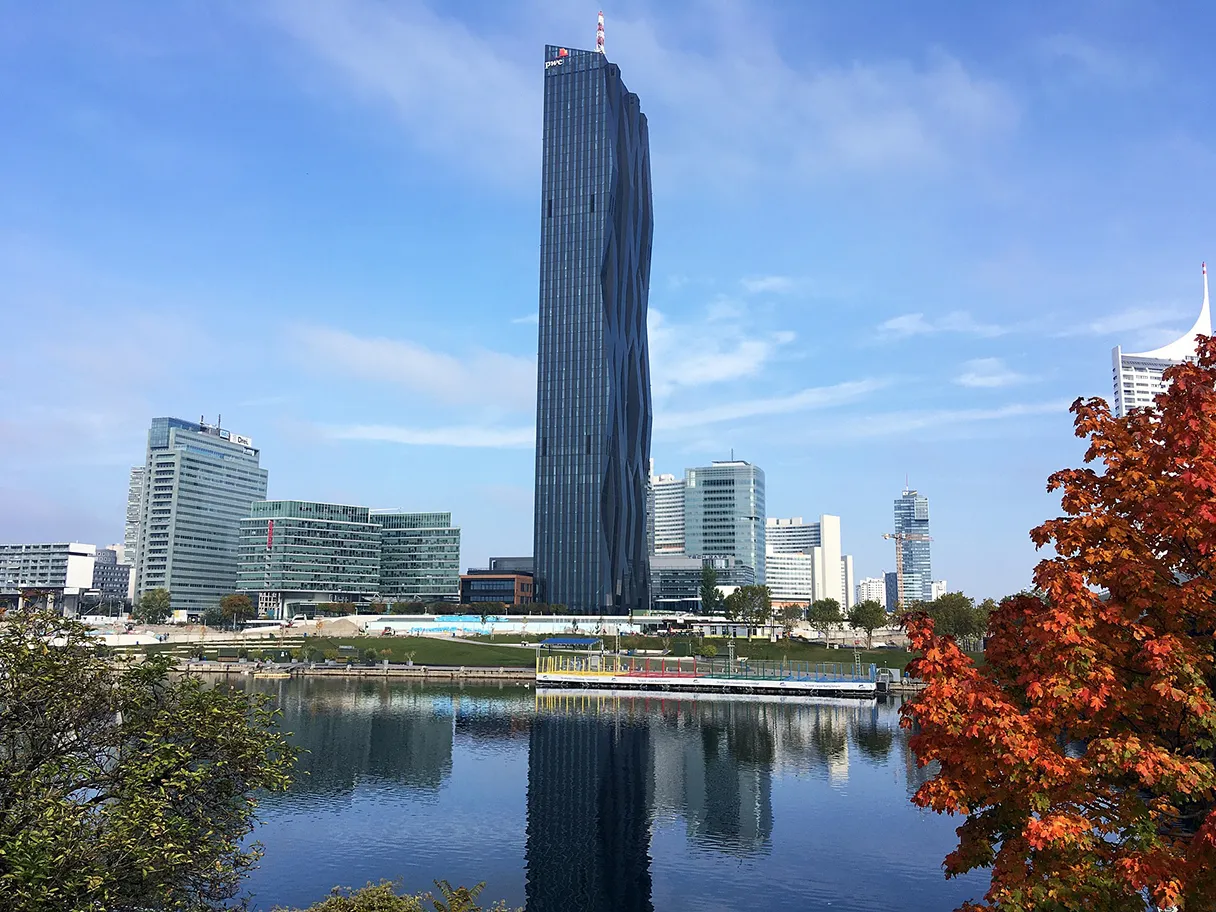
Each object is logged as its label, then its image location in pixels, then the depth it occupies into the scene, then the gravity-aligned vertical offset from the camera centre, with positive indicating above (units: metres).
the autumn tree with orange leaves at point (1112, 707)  17.62 -2.26
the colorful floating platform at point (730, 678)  177.62 -17.51
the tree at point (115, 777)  23.12 -5.54
